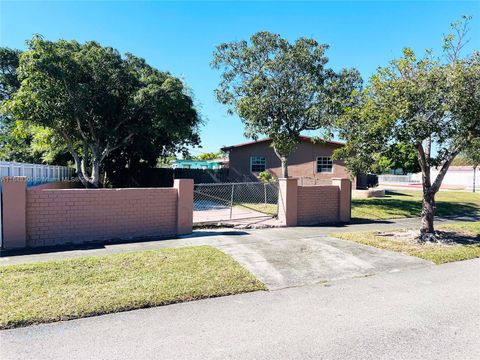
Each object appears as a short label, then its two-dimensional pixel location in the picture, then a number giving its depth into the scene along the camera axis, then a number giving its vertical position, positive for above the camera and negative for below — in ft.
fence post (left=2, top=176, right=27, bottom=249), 24.32 -2.72
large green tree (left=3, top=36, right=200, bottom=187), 46.93 +11.59
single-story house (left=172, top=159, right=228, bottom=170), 147.92 +5.08
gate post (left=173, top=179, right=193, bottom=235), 31.50 -2.85
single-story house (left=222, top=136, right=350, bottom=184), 83.66 +3.51
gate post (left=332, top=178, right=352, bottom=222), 41.29 -2.82
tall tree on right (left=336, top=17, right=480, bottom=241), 27.40 +5.15
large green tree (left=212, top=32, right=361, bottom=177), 54.54 +13.85
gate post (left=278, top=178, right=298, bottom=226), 37.55 -2.94
